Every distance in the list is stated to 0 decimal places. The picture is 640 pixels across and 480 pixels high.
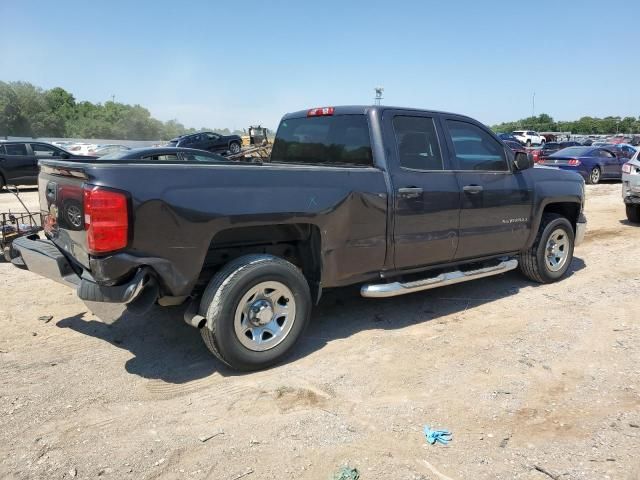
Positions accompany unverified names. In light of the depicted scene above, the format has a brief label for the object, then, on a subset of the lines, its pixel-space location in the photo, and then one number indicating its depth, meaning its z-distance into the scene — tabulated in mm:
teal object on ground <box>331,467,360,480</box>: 2691
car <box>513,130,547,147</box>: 45875
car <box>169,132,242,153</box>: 27766
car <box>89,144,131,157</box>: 24512
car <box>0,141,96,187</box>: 15516
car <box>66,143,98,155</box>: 26580
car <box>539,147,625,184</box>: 18672
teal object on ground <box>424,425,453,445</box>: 3037
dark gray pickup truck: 3324
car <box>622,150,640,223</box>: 10594
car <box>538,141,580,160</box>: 26619
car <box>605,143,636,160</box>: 20188
